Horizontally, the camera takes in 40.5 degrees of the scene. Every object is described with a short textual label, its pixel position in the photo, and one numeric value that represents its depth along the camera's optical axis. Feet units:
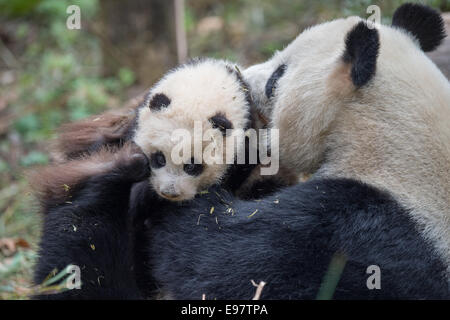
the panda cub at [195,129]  11.83
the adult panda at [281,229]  10.27
